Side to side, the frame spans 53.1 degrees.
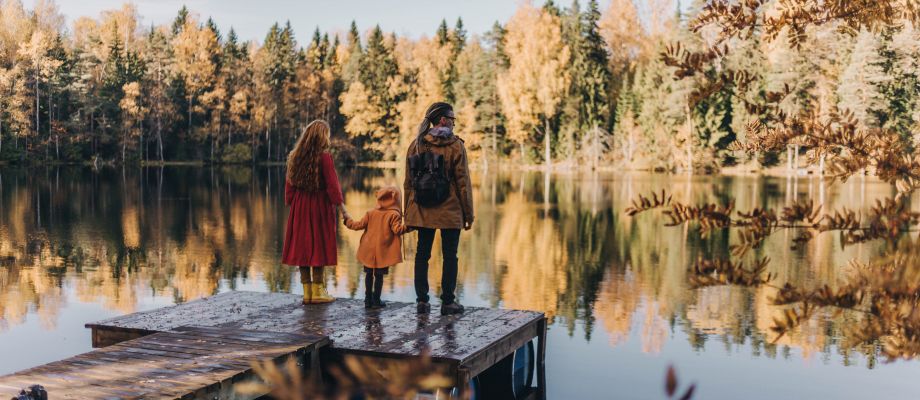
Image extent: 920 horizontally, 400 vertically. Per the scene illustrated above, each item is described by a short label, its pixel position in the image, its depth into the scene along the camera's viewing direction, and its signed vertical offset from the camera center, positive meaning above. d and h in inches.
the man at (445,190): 289.0 -8.7
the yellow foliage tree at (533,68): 2062.0 +213.5
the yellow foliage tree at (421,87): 2497.5 +209.8
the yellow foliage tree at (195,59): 2439.7 +273.7
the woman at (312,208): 313.4 -16.2
